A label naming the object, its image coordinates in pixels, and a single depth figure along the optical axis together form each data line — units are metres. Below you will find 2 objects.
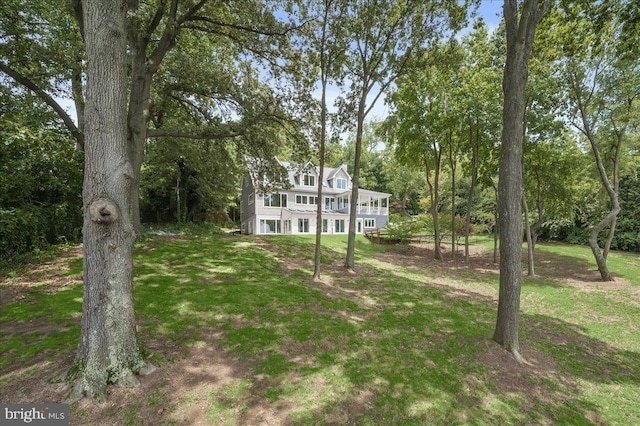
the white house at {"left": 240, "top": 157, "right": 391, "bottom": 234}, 29.50
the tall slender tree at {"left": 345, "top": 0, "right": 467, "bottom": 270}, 10.66
